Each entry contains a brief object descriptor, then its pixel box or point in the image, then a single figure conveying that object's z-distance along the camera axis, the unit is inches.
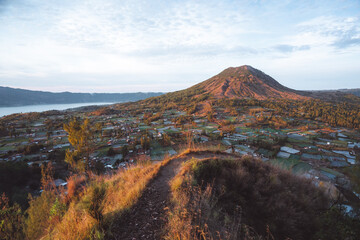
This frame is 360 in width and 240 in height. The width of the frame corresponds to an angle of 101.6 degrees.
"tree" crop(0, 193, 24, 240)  163.4
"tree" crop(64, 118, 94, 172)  449.3
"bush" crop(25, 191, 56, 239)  173.5
